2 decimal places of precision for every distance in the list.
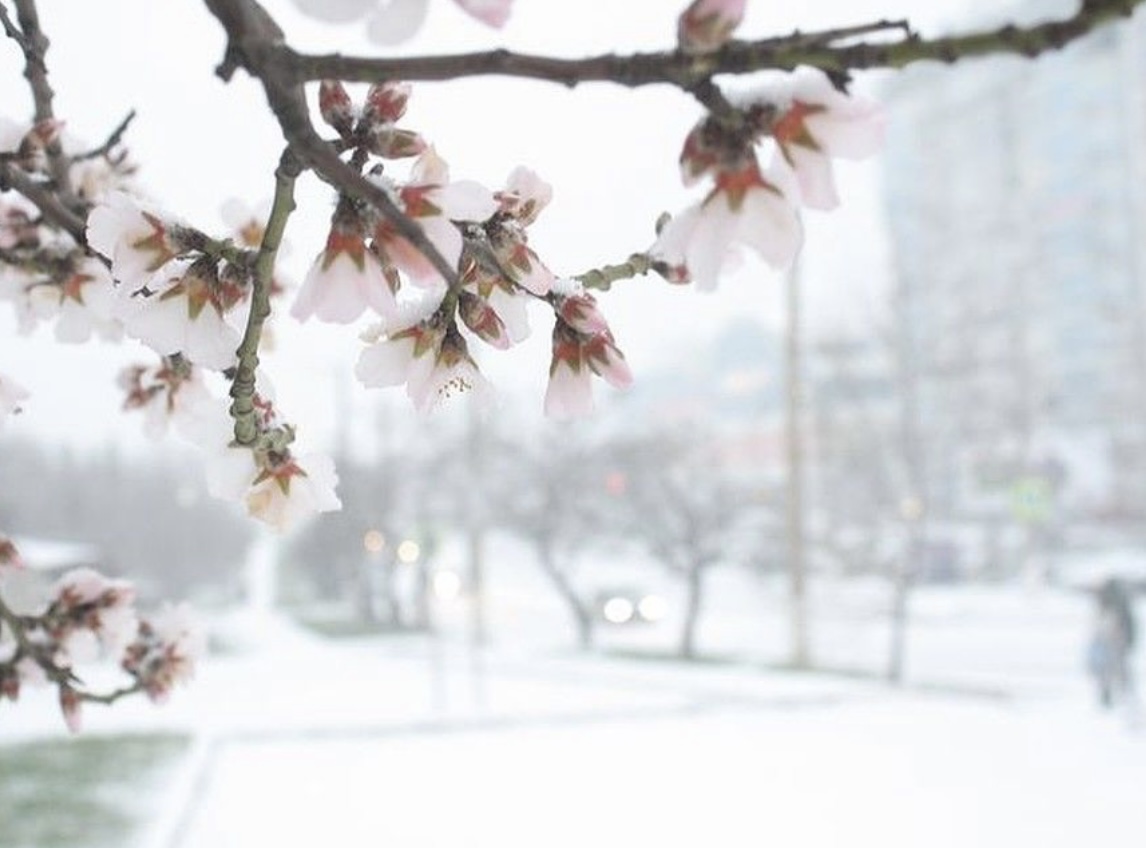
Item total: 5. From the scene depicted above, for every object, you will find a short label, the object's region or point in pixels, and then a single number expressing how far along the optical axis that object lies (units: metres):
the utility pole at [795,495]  13.95
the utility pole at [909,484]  13.92
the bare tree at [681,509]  18.20
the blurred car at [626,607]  22.66
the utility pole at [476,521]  17.34
